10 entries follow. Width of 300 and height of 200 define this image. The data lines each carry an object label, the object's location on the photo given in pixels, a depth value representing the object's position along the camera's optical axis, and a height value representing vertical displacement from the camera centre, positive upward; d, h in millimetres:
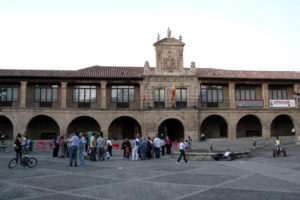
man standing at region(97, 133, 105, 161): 16316 -1114
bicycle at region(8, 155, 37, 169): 12953 -1590
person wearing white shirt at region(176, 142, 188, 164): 15641 -1249
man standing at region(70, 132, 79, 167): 13523 -949
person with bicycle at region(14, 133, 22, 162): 13319 -924
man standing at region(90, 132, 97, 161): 16219 -1218
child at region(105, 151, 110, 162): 16734 -1769
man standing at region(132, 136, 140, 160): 17719 -1344
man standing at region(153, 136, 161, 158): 18891 -1208
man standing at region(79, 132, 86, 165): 14320 -1163
